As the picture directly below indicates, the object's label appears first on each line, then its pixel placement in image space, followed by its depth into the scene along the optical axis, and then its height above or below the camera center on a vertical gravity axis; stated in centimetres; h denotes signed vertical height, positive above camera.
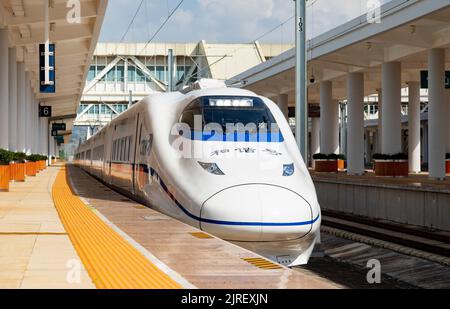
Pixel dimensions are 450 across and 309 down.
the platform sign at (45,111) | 5500 +383
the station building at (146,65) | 7132 +1048
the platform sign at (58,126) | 7638 +357
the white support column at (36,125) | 5445 +263
